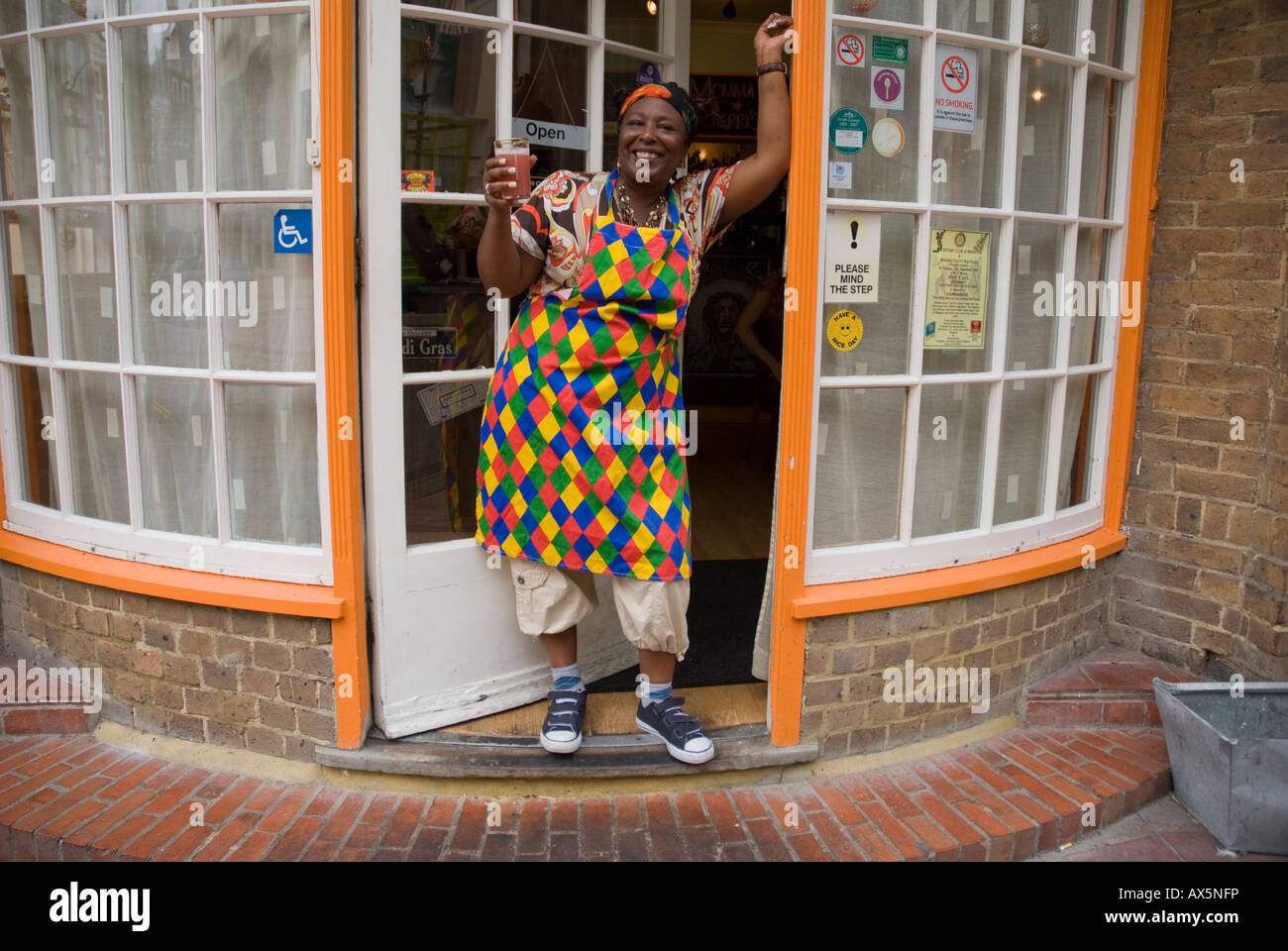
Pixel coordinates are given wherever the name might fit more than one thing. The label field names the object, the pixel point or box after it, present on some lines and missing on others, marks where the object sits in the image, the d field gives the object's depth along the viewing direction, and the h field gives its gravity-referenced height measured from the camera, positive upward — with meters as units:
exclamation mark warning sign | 3.14 +0.22
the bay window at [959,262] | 3.16 +0.22
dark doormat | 3.71 -1.28
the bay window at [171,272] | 3.03 +0.14
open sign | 3.21 +0.62
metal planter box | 2.98 -1.34
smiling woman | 2.91 -0.14
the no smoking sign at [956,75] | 3.20 +0.81
